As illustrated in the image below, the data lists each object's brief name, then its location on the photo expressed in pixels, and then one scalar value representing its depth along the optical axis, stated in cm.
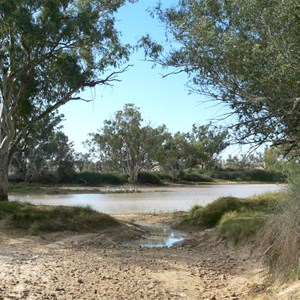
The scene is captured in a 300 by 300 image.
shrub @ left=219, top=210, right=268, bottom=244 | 834
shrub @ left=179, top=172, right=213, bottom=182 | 5403
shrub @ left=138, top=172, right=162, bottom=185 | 4965
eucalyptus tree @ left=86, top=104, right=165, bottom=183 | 4670
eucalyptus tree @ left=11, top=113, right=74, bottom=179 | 4262
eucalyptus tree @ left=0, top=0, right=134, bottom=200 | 1156
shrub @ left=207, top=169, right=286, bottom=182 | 5686
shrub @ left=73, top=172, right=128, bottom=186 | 4575
